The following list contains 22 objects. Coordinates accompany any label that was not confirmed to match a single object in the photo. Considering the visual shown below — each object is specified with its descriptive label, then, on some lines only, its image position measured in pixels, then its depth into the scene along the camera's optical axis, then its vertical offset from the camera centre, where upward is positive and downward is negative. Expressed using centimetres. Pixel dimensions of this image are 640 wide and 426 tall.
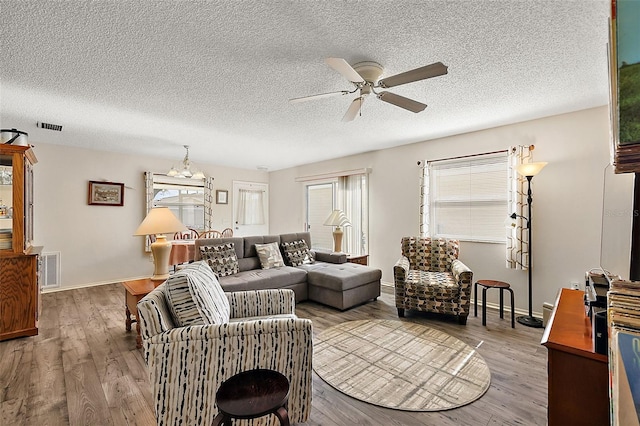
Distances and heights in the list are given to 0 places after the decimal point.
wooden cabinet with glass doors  283 -54
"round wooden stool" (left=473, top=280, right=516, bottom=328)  310 -88
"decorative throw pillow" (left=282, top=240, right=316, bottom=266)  436 -71
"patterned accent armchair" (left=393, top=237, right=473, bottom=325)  317 -83
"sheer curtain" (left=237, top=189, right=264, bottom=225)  687 -1
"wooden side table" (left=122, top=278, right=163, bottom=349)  266 -81
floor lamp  311 -7
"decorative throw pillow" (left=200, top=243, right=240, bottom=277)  365 -67
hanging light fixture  479 +56
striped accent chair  146 -78
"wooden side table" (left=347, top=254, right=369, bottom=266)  473 -85
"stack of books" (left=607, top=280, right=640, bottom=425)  52 -27
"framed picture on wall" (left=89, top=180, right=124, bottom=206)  492 +20
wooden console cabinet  122 -74
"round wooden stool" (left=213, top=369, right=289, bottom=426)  113 -79
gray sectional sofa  360 -91
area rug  197 -128
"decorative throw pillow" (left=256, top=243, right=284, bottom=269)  408 -70
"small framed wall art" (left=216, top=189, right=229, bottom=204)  646 +23
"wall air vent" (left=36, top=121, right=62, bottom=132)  354 +98
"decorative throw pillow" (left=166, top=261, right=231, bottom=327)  158 -54
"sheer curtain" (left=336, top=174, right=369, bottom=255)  527 -2
